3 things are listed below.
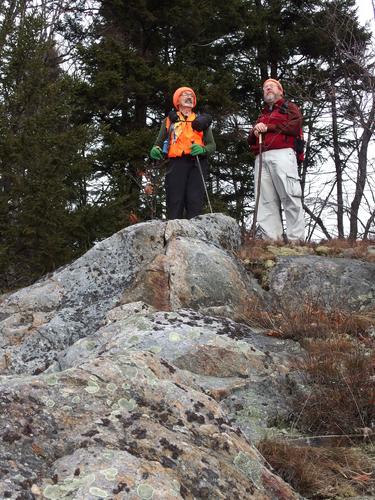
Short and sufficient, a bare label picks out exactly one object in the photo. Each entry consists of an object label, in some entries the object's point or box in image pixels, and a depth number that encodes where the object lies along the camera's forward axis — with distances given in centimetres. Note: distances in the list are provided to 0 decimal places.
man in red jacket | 741
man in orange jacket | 703
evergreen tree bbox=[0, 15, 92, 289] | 752
